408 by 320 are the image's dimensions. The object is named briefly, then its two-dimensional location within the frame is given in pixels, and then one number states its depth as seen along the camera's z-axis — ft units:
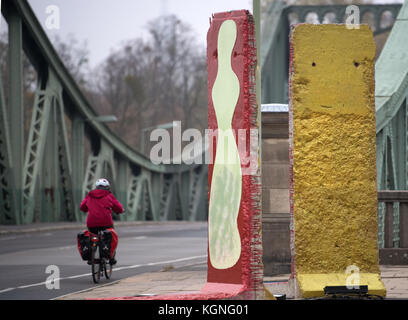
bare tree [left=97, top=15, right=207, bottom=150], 225.56
